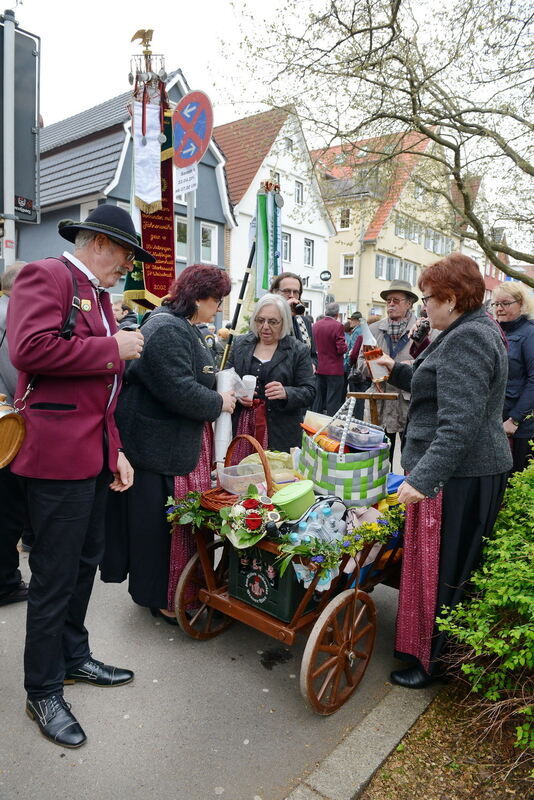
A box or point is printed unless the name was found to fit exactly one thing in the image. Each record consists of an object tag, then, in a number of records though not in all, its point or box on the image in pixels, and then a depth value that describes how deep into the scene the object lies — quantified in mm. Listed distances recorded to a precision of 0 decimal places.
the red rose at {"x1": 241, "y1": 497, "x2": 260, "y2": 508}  2365
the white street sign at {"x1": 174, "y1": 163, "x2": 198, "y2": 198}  4484
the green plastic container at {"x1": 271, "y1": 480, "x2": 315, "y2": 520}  2324
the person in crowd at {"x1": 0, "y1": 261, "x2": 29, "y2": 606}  2936
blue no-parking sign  4617
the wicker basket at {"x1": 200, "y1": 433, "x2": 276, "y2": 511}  2408
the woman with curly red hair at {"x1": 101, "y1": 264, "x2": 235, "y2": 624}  2689
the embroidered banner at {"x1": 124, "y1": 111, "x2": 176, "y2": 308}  4711
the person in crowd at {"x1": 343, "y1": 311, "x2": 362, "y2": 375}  9544
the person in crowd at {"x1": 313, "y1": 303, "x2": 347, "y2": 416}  8656
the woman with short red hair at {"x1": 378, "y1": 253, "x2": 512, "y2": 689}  2314
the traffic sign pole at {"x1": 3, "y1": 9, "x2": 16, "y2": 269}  3967
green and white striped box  2490
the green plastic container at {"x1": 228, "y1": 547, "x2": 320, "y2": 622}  2395
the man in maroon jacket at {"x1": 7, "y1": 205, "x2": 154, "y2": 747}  1973
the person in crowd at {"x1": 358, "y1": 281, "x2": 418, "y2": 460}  4539
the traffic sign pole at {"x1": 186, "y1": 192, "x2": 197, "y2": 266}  4734
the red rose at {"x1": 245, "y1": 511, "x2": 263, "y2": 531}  2291
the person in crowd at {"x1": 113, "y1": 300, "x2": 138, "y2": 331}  6094
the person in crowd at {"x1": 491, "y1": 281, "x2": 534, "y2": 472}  4332
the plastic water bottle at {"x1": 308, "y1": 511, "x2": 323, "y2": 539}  2266
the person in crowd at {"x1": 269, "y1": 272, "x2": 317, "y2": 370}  4797
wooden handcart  2324
